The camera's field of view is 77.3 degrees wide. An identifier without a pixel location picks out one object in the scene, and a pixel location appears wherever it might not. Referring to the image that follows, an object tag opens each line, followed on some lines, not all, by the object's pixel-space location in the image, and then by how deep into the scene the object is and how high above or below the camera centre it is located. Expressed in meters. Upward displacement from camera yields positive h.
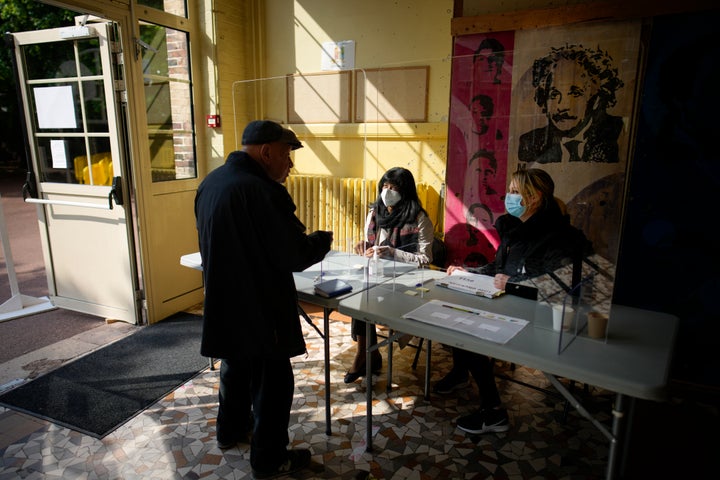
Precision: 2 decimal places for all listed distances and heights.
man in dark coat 1.70 -0.50
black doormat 2.41 -1.46
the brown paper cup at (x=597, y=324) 1.61 -0.65
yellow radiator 3.78 -0.55
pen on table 1.87 -0.71
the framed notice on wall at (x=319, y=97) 3.86 +0.35
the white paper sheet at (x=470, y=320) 1.66 -0.70
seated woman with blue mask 2.18 -0.51
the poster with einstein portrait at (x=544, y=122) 2.71 +0.11
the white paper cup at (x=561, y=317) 1.60 -0.63
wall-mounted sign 3.78 +0.68
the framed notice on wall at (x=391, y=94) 3.54 +0.34
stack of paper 2.12 -0.70
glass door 3.25 -0.22
